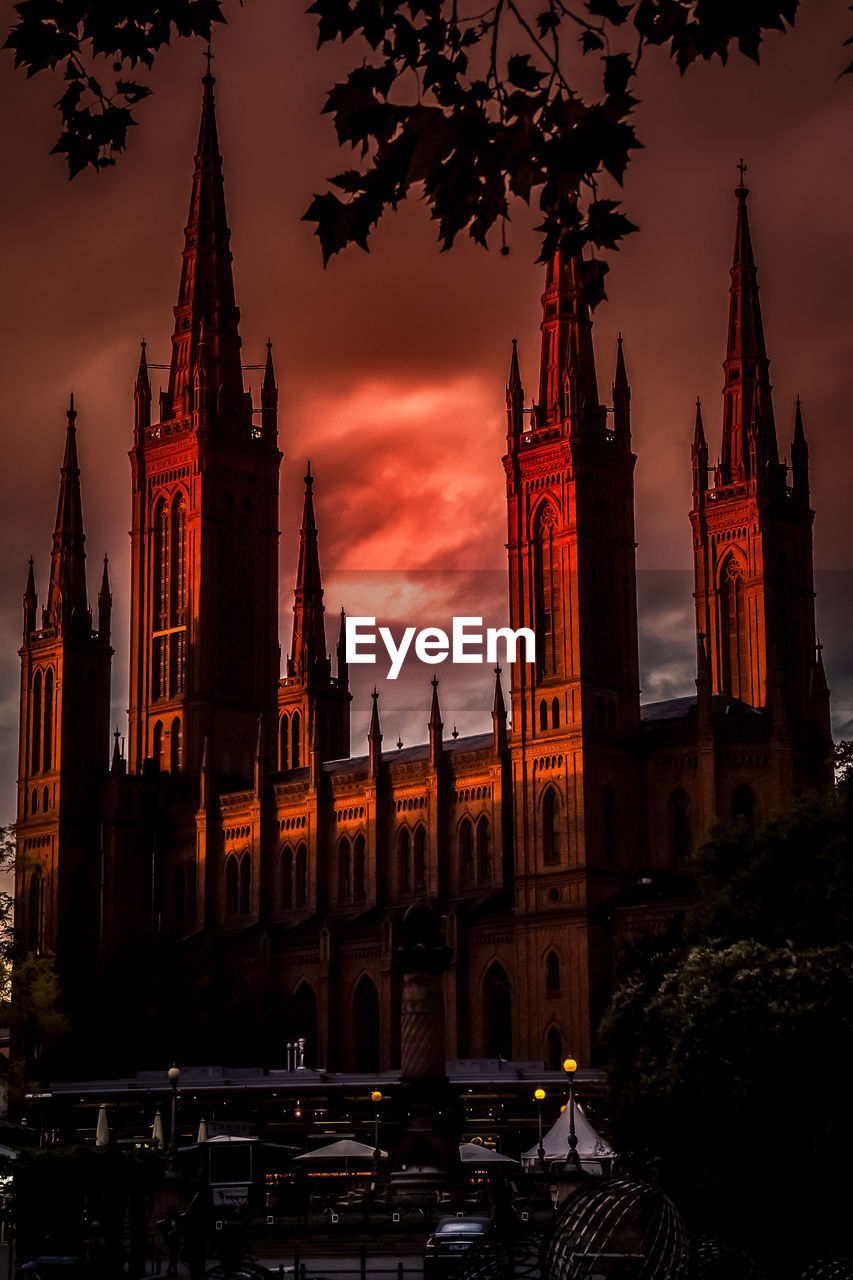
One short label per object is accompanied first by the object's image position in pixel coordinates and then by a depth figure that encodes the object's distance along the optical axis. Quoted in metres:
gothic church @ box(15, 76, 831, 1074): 95.19
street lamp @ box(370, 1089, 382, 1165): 75.94
